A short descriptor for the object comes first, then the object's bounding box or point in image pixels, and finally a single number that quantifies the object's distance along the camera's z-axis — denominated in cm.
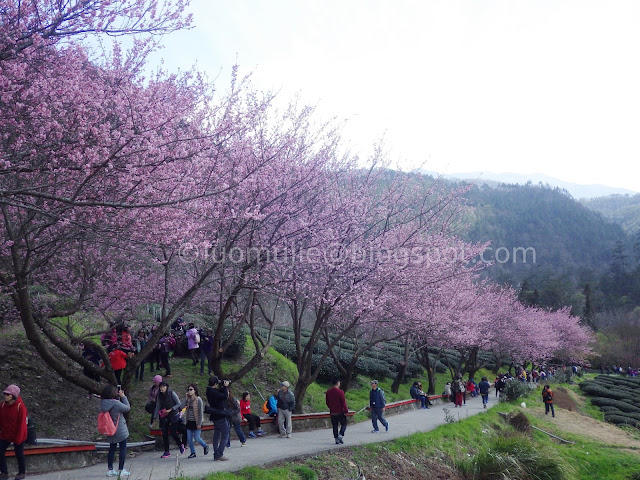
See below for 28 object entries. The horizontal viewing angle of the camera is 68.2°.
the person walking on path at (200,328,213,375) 1423
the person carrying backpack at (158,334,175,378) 1311
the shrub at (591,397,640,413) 3350
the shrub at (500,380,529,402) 2472
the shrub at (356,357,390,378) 2455
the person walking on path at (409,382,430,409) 2041
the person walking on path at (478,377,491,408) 2264
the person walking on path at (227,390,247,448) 958
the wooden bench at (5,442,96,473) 702
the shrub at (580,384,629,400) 3762
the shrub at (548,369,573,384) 4236
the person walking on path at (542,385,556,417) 2291
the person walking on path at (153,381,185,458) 862
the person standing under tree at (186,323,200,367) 1391
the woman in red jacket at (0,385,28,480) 645
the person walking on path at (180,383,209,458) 868
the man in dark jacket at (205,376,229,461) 837
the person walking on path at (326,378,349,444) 1048
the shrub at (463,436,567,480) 992
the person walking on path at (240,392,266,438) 1088
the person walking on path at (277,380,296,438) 1052
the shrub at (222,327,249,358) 1694
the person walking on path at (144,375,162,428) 911
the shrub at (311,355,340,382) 2119
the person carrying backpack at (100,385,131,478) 714
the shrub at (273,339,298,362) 2209
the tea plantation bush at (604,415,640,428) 2912
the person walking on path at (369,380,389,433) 1220
